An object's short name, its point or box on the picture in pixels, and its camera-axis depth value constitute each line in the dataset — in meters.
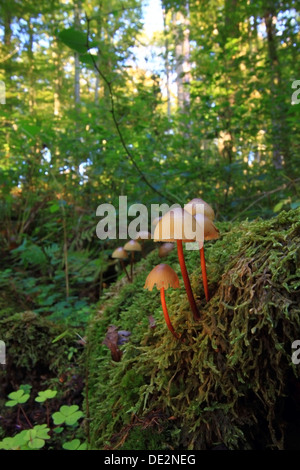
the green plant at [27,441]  0.23
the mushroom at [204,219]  0.20
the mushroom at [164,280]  0.21
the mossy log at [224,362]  0.18
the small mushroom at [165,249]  0.33
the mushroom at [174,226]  0.19
